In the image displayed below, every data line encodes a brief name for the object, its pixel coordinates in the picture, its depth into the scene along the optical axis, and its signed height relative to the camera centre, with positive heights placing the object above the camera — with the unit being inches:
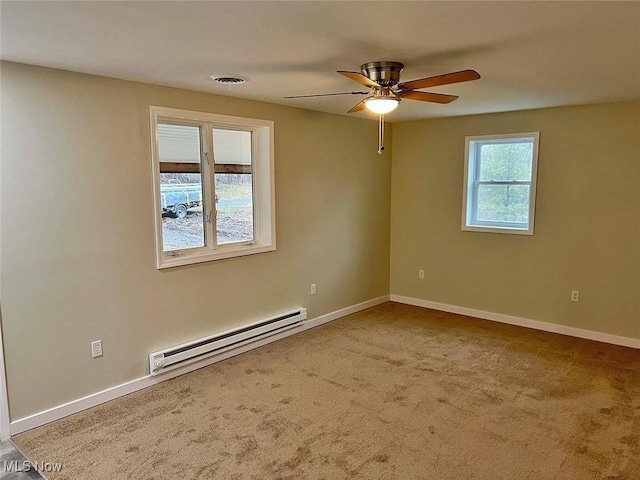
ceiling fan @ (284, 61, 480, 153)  101.6 +26.2
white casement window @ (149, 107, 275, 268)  139.9 +3.1
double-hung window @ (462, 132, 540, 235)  185.9 +5.4
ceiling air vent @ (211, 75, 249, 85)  120.9 +32.1
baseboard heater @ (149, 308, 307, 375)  136.7 -50.2
